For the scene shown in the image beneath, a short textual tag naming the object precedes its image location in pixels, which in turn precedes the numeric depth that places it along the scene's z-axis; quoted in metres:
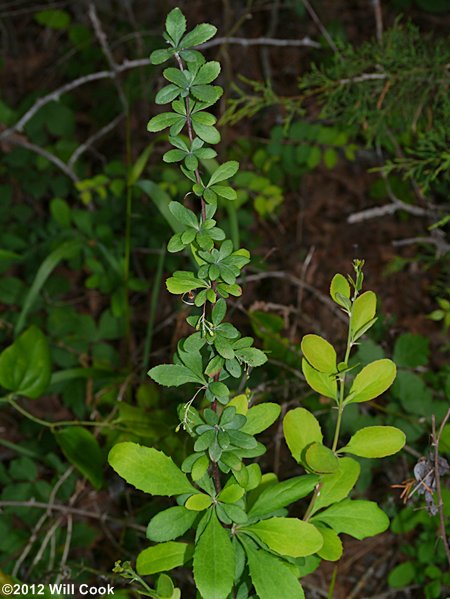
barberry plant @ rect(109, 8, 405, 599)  0.85
